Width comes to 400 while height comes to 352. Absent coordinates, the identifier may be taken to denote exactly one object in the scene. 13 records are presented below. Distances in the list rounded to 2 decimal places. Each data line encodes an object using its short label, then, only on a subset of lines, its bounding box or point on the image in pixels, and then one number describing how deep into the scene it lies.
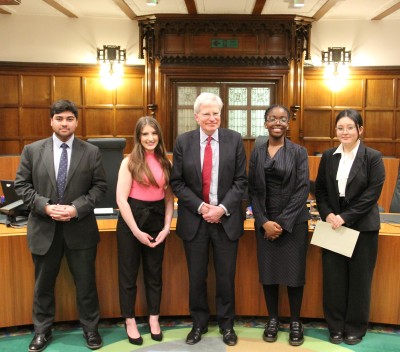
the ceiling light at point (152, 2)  6.35
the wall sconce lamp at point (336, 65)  7.91
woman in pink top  2.74
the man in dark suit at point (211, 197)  2.71
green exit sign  7.68
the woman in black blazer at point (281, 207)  2.73
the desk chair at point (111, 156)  3.87
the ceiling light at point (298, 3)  6.37
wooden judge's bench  2.99
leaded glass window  8.00
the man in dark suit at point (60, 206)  2.65
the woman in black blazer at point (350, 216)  2.75
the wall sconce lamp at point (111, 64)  7.87
